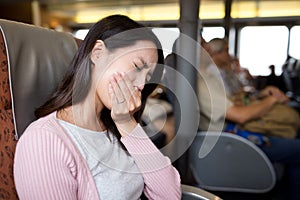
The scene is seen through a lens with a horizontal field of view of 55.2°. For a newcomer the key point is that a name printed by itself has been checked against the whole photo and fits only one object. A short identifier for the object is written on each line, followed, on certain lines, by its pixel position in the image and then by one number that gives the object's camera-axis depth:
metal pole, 0.91
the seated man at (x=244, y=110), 1.18
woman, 0.55
